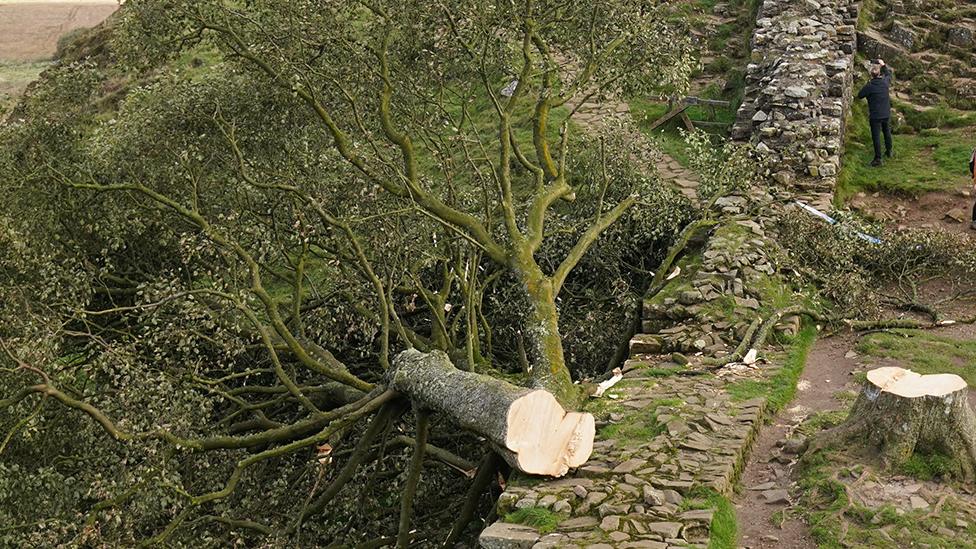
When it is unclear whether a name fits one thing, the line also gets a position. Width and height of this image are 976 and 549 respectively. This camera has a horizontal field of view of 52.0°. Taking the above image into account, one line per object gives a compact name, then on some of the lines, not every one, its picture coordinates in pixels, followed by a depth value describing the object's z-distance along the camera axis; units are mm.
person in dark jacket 18422
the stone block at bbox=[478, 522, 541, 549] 8680
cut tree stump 9125
